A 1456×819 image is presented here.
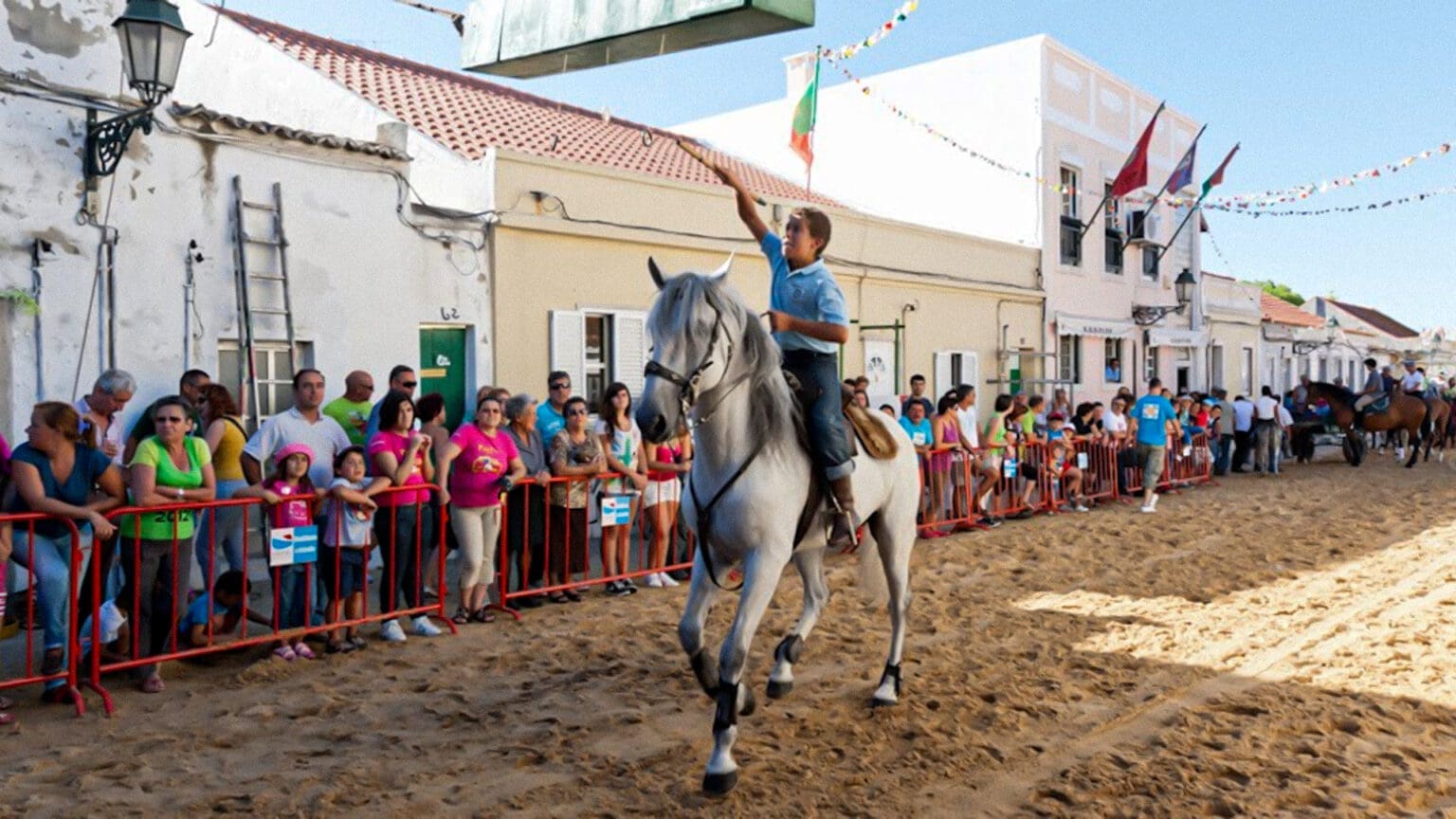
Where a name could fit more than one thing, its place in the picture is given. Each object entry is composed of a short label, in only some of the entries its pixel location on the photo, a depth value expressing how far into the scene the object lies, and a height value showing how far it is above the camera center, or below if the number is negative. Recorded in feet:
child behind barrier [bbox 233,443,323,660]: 21.45 -2.66
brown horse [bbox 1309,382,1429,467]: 70.13 -2.94
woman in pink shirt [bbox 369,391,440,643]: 23.45 -2.81
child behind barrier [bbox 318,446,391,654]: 22.22 -3.41
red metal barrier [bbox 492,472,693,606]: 26.78 -4.26
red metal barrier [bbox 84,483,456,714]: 18.78 -4.56
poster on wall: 54.29 +0.41
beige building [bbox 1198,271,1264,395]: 89.35 +3.93
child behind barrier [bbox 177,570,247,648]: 20.47 -4.68
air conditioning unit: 75.25 +11.11
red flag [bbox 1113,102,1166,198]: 63.87 +12.43
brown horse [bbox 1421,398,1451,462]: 72.64 -3.41
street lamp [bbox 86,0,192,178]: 24.86 +8.10
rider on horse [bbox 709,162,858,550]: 16.29 +0.95
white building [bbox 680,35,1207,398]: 67.21 +14.61
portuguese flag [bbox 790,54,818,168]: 48.73 +12.12
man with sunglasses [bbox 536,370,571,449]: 29.78 -0.68
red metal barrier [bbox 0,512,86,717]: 17.83 -3.82
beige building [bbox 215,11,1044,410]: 38.70 +6.23
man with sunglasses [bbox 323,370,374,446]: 26.66 -0.67
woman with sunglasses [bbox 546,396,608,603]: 27.68 -2.99
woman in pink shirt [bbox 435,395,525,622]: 24.75 -2.78
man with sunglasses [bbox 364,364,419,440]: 26.71 +0.04
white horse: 13.75 -1.06
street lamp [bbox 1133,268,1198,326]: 77.30 +4.88
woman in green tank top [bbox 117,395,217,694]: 19.62 -2.88
